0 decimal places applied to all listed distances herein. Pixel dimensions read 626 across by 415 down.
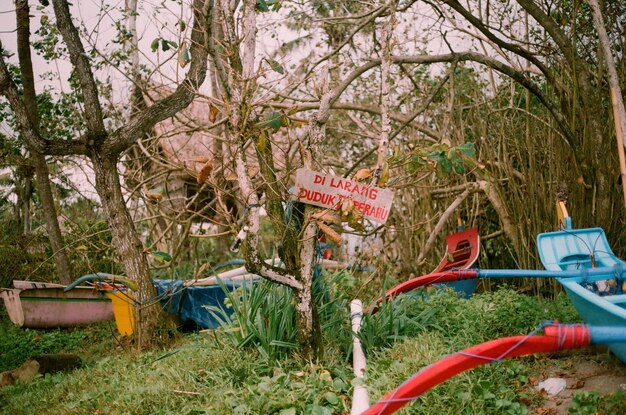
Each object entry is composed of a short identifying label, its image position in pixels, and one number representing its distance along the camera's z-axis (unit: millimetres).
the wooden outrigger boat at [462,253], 5750
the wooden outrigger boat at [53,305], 6422
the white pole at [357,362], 3070
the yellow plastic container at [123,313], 5688
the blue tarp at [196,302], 5887
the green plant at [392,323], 4121
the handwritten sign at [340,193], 3529
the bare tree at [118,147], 5145
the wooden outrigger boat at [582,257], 4039
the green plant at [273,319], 3916
